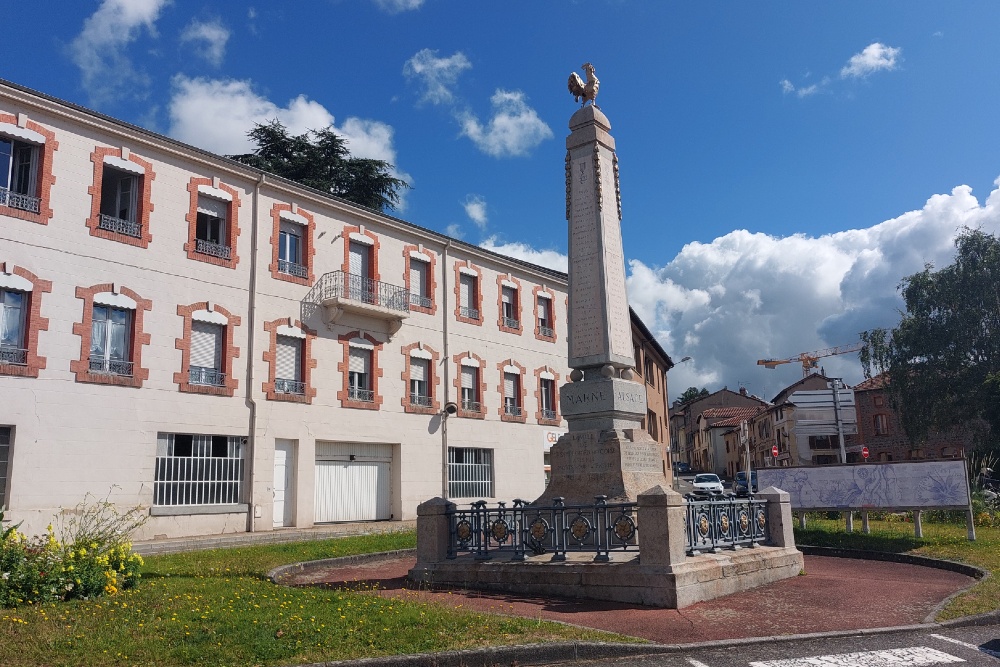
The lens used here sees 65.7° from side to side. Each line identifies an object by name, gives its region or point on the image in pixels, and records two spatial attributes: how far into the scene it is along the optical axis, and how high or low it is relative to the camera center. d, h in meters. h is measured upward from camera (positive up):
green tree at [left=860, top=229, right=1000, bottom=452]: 42.44 +6.49
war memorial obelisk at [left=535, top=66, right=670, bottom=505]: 11.84 +1.88
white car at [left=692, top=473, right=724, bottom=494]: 43.78 -0.84
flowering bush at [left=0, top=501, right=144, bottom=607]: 8.54 -0.97
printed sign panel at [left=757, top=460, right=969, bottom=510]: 15.41 -0.45
